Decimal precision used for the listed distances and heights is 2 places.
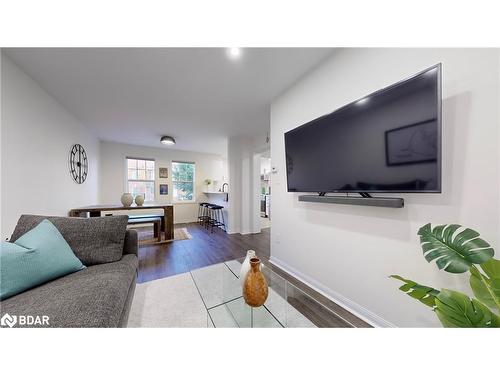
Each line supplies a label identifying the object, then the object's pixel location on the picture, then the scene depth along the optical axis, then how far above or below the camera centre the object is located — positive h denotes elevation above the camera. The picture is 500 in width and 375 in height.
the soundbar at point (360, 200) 1.13 -0.13
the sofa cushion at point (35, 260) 0.91 -0.46
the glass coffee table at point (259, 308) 1.02 -0.87
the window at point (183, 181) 5.35 +0.15
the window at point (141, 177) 4.80 +0.25
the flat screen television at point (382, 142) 0.94 +0.32
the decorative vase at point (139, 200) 3.32 -0.29
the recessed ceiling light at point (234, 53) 1.52 +1.26
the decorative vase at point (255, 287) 1.01 -0.64
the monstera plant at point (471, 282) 0.67 -0.41
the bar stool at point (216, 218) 4.47 -0.99
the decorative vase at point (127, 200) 3.16 -0.27
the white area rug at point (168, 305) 1.32 -1.11
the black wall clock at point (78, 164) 2.86 +0.42
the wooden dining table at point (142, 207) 2.80 -0.45
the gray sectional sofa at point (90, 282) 0.79 -0.60
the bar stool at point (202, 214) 5.09 -0.95
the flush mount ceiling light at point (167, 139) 3.81 +1.10
